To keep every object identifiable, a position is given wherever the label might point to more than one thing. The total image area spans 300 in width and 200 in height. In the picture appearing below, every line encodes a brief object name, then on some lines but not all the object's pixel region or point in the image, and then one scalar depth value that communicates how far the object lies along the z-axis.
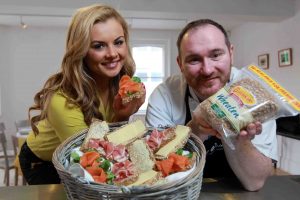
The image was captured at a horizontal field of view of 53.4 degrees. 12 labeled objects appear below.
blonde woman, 1.08
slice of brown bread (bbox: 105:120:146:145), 0.73
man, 0.85
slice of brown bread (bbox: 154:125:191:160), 0.69
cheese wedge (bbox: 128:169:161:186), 0.59
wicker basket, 0.54
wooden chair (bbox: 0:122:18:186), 3.17
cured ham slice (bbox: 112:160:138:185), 0.59
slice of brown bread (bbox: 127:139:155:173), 0.65
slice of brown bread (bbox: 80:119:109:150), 0.72
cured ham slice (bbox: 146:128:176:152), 0.74
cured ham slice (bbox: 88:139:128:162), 0.66
